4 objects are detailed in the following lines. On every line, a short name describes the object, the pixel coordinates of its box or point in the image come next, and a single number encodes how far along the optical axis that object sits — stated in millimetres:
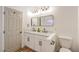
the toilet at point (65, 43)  1565
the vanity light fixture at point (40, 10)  1608
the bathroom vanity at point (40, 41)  1607
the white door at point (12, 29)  1666
